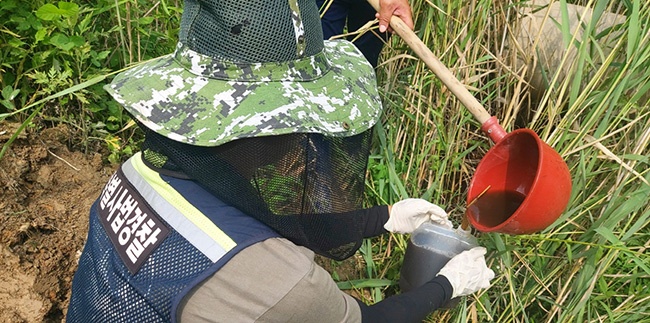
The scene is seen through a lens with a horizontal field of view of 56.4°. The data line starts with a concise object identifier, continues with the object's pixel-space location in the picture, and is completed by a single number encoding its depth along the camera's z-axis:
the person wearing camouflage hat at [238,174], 1.19
